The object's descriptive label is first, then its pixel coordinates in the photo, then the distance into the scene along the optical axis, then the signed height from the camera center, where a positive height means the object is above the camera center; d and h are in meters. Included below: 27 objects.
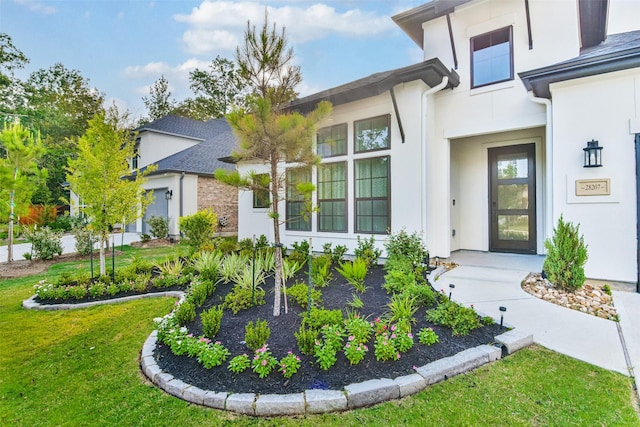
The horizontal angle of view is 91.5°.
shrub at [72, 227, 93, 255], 9.61 -0.84
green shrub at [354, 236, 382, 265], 6.72 -0.84
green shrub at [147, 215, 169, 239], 12.95 -0.53
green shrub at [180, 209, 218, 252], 9.13 -0.41
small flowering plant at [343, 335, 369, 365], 2.80 -1.26
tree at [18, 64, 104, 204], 21.50 +8.09
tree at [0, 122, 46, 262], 8.12 +1.17
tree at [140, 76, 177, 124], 29.33 +10.71
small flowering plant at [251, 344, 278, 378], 2.67 -1.31
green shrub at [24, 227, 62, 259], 8.92 -0.82
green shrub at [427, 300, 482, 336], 3.38 -1.19
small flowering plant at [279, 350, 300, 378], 2.65 -1.31
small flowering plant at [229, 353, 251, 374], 2.74 -1.33
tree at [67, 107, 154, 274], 5.48 +0.72
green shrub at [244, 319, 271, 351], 3.00 -1.20
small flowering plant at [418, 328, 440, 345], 3.13 -1.26
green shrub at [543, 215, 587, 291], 4.68 -0.71
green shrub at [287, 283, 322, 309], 4.17 -1.12
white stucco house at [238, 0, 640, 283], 4.91 +1.56
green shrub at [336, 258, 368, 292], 5.16 -1.00
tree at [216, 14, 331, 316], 3.63 +1.10
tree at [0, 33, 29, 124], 21.71 +9.98
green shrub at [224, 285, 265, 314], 4.18 -1.19
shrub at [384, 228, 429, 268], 6.04 -0.71
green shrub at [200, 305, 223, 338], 3.36 -1.19
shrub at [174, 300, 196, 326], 3.74 -1.21
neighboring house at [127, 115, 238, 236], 13.38 +1.80
